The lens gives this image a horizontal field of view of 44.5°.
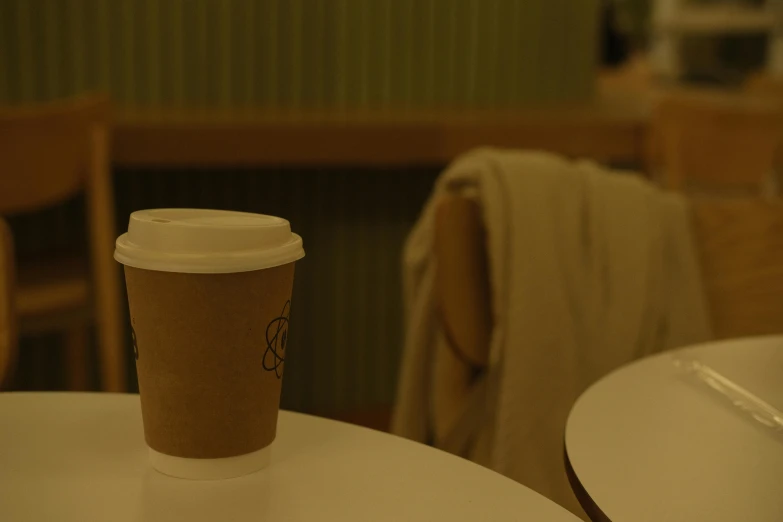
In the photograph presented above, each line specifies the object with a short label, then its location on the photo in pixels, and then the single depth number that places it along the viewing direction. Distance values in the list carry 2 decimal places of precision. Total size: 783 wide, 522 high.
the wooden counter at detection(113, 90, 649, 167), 2.16
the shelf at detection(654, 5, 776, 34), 6.44
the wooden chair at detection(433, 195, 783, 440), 1.28
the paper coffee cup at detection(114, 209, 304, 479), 0.51
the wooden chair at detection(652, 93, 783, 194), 2.35
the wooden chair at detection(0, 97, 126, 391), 1.74
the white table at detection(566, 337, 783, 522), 0.52
